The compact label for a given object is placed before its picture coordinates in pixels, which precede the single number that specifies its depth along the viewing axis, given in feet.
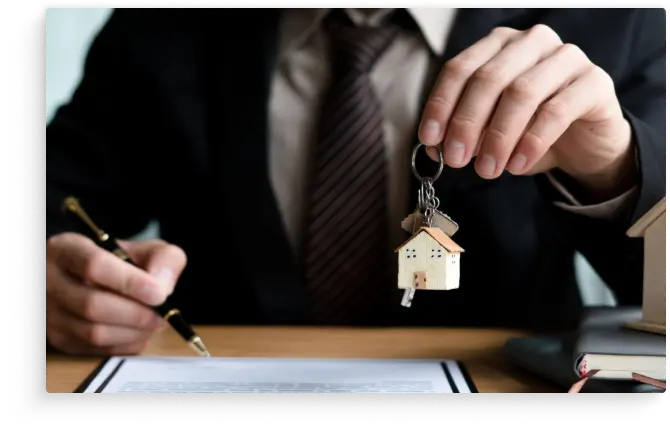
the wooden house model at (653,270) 1.97
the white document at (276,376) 1.89
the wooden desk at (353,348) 1.92
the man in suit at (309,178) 2.02
